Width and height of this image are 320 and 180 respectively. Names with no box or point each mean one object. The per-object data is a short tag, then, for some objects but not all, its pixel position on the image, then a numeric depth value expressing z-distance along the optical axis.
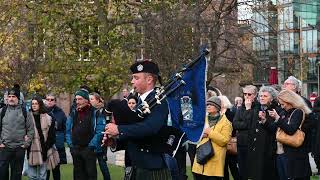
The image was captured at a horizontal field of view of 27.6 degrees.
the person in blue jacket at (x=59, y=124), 13.94
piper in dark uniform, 6.63
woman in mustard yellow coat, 10.91
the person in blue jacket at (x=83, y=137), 11.95
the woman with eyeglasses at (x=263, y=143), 10.68
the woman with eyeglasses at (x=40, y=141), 12.50
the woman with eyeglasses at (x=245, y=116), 11.24
